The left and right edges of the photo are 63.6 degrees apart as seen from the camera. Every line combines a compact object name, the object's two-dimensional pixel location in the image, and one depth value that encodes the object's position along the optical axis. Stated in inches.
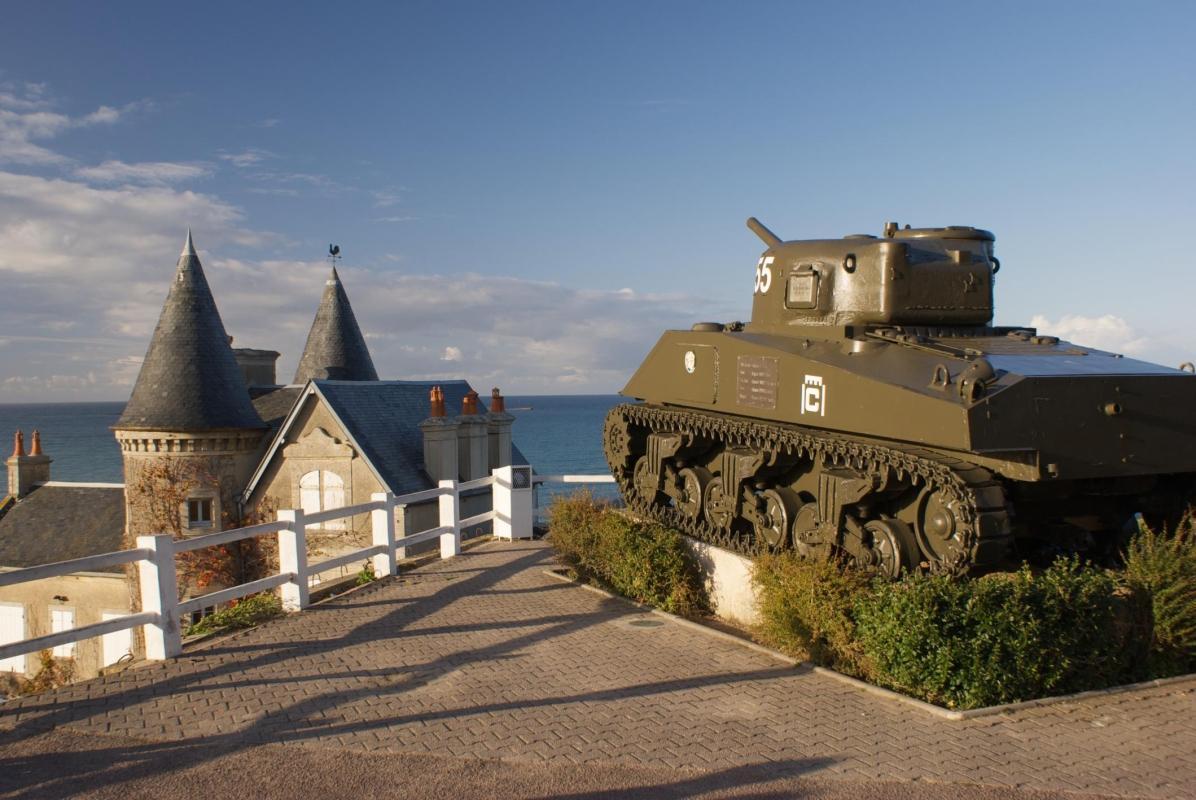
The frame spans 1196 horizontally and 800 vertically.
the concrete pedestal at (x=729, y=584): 423.5
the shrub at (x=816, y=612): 338.6
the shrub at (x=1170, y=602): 331.0
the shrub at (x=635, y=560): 443.8
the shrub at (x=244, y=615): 421.7
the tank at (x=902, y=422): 339.6
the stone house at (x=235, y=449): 882.8
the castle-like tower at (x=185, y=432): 1011.3
